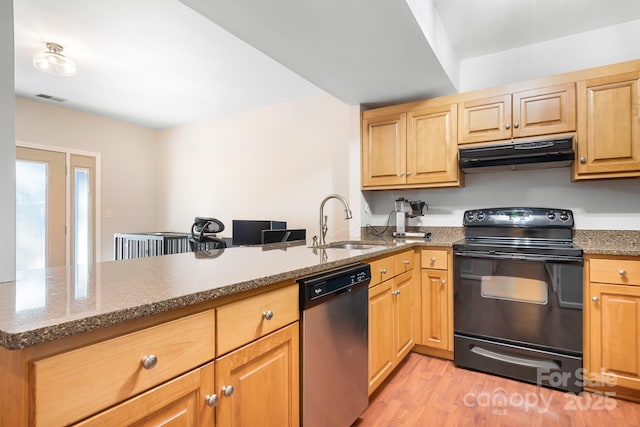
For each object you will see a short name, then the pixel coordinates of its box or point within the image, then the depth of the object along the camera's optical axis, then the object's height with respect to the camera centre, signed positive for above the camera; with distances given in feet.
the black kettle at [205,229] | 7.20 -0.34
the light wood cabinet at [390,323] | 6.22 -2.31
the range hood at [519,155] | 7.49 +1.36
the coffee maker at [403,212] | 9.87 +0.03
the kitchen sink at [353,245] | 8.27 -0.80
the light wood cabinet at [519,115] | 7.71 +2.39
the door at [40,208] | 13.58 +0.23
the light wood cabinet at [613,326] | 6.38 -2.19
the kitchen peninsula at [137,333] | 2.12 -0.95
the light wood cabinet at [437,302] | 8.18 -2.20
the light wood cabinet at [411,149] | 9.04 +1.82
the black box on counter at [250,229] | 12.83 -0.61
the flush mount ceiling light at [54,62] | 9.21 +4.22
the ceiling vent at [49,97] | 13.26 +4.67
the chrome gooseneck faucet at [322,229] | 7.50 -0.36
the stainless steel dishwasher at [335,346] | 4.42 -1.93
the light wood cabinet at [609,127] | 7.13 +1.86
